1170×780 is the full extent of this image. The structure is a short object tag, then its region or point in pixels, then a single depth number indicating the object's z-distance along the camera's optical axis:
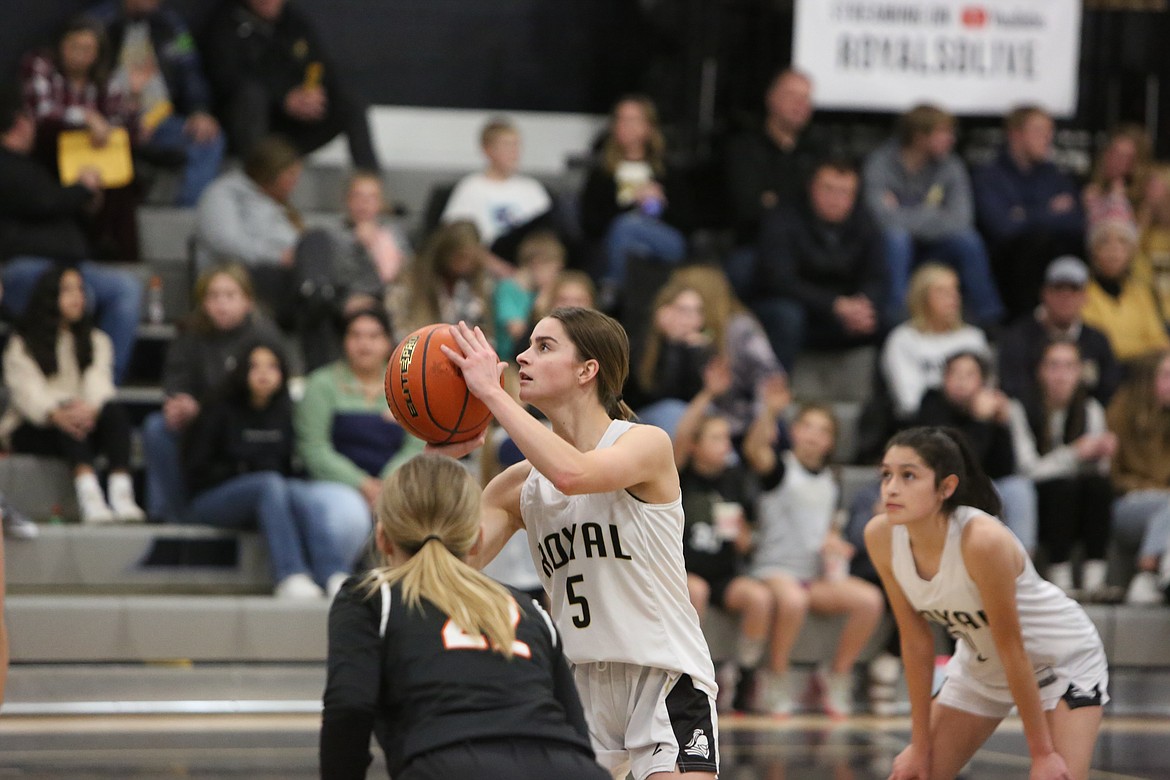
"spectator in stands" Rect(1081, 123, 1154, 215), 20.19
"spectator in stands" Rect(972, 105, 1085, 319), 19.34
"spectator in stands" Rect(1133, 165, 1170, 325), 19.70
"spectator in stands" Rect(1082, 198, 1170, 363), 19.05
